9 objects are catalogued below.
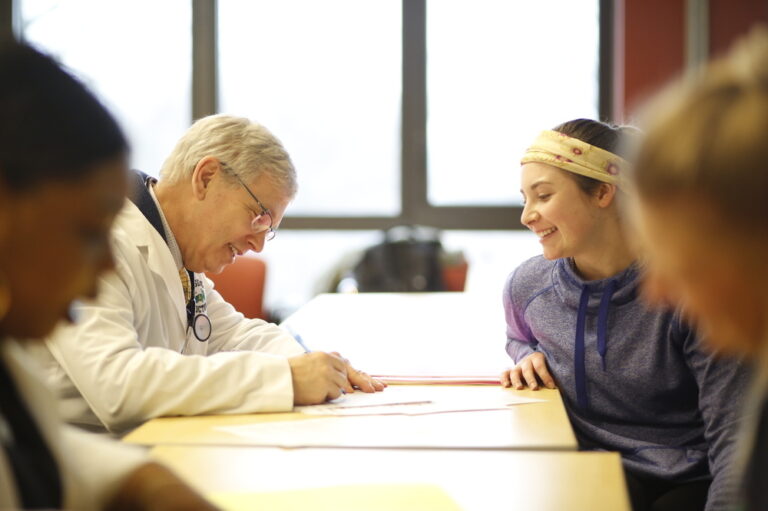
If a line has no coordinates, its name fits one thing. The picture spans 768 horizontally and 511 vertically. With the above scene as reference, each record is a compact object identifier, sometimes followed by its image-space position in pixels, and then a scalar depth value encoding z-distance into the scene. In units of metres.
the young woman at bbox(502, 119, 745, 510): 1.89
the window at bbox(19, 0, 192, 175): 6.00
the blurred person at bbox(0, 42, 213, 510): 0.79
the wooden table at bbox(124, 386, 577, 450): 1.51
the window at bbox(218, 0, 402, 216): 5.92
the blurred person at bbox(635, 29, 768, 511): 0.76
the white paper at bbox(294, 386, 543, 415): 1.74
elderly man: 1.66
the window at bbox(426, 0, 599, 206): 5.77
